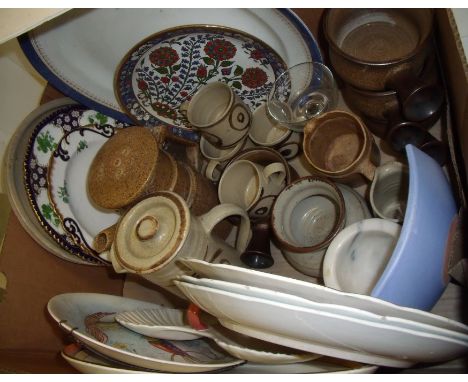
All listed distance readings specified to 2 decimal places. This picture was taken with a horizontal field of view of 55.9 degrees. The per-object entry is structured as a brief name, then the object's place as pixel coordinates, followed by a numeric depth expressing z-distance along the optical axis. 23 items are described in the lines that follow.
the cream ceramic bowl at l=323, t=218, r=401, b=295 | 0.70
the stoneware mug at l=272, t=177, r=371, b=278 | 0.78
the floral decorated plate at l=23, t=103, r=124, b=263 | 0.90
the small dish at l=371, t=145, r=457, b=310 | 0.51
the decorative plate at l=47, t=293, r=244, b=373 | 0.67
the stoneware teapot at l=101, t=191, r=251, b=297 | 0.72
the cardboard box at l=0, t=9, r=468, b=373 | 0.70
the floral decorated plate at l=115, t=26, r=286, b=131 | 0.84
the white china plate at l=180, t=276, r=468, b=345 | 0.43
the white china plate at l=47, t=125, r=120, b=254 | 0.94
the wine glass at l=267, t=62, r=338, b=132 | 0.90
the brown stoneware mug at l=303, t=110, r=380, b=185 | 0.78
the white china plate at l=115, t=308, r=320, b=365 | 0.62
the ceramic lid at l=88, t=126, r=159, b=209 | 0.82
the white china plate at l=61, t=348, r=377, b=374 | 0.62
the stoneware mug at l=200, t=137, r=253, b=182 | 0.99
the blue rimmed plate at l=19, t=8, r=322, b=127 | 0.83
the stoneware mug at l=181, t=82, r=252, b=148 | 0.90
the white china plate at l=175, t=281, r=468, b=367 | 0.44
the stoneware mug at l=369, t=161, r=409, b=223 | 0.79
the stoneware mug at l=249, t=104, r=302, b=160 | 0.96
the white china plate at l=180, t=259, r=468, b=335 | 0.46
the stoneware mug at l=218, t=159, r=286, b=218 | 0.90
